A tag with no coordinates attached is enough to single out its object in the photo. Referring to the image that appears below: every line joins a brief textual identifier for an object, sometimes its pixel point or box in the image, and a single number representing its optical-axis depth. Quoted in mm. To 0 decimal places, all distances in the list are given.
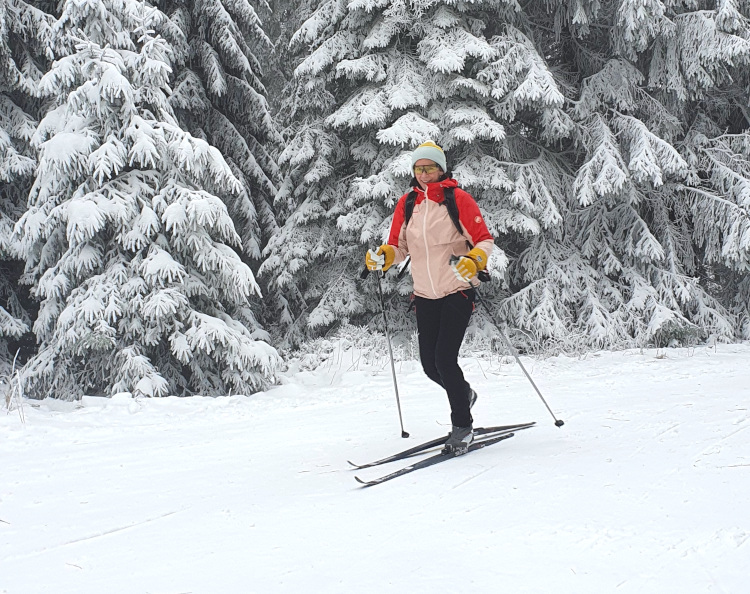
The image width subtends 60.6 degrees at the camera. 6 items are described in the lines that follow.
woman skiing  4359
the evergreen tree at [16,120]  9828
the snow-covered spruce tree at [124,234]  7546
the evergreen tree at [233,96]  12133
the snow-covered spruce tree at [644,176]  9984
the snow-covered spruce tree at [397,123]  9812
